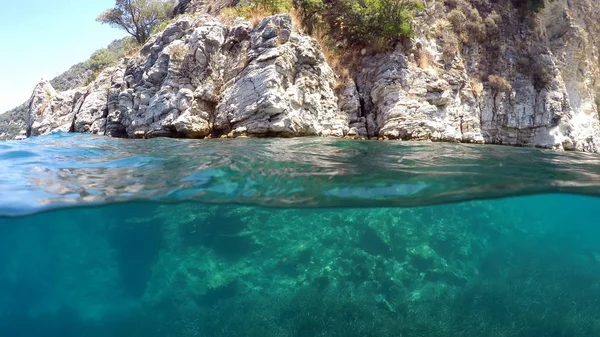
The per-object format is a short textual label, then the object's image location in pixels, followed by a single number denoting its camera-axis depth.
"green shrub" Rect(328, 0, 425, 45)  16.22
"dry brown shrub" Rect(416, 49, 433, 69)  17.02
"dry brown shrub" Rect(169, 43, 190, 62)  14.95
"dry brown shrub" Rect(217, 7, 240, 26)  16.23
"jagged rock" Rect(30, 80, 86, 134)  19.14
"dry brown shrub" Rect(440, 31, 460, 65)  19.27
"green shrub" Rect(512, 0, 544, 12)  23.50
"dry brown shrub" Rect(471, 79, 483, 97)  19.95
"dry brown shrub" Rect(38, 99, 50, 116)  20.72
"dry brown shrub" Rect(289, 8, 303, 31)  15.48
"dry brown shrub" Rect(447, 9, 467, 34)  21.22
